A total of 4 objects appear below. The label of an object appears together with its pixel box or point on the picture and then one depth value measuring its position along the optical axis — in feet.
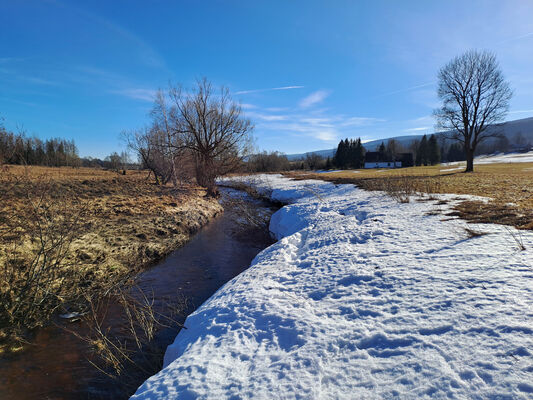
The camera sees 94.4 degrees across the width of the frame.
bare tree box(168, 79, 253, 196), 66.23
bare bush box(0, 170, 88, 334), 15.44
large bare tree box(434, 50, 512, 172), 77.51
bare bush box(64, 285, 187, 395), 12.22
